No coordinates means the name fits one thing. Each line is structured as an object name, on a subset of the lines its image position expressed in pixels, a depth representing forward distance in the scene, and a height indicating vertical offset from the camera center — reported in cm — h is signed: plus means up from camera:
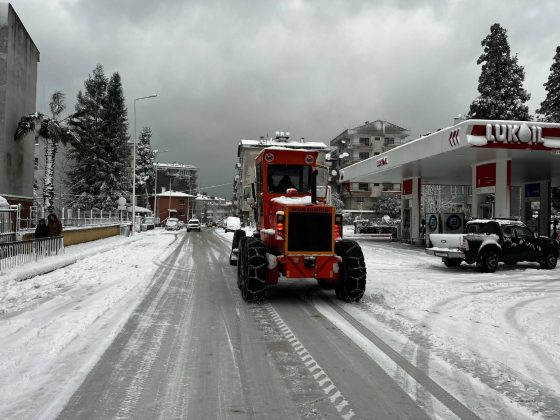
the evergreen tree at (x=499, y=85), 3697 +1013
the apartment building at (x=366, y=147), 8125 +1144
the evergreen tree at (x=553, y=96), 3616 +916
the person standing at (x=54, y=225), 1908 -55
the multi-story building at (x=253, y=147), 8706 +1271
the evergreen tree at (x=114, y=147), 4759 +642
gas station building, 2017 +288
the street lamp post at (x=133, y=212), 4309 +0
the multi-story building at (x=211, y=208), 15314 +191
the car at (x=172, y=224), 6100 -144
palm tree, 2467 +417
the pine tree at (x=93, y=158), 4709 +515
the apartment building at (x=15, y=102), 2283 +541
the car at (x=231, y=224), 5462 -119
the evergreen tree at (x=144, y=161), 7712 +832
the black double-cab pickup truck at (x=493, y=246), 1614 -99
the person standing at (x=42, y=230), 1803 -71
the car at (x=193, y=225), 5994 -150
